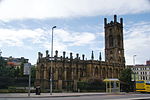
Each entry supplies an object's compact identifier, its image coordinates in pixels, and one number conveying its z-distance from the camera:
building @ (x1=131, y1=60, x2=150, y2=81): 114.50
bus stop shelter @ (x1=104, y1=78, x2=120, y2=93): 41.12
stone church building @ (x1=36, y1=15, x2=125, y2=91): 62.66
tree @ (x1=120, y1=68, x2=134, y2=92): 53.48
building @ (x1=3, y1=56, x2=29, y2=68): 136.15
